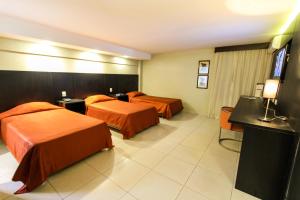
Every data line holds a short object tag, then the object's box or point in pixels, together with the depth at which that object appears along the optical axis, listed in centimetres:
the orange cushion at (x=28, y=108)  266
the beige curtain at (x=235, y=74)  384
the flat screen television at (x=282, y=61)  213
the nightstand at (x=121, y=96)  501
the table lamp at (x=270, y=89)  171
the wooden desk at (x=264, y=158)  153
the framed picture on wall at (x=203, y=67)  471
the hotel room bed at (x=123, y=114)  307
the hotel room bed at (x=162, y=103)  439
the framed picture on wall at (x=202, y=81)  480
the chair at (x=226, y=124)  275
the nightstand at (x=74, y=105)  354
